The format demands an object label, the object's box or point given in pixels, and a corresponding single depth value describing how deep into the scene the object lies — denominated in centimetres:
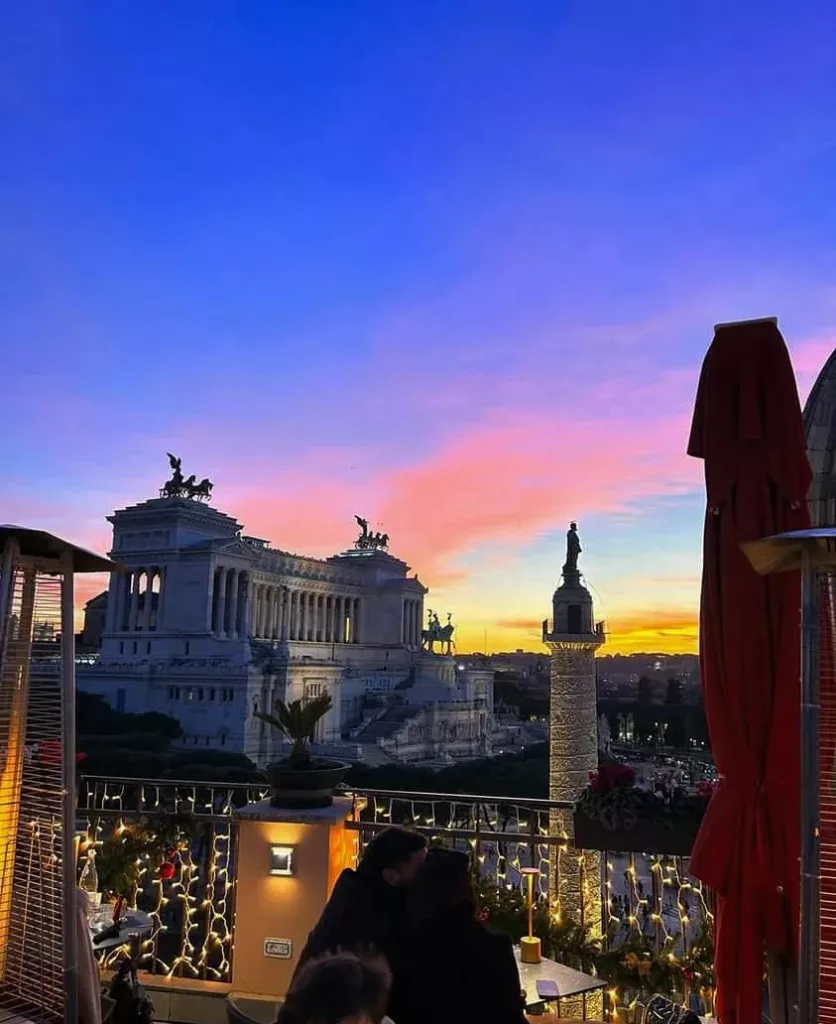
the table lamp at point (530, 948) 390
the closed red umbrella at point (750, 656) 281
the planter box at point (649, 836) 332
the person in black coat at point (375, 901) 279
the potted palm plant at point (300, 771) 490
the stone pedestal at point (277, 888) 465
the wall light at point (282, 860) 472
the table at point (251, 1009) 376
